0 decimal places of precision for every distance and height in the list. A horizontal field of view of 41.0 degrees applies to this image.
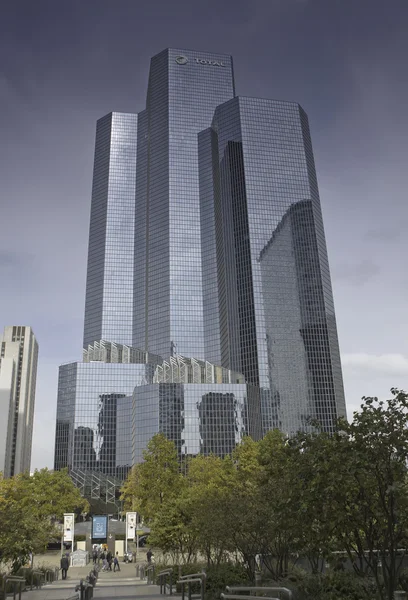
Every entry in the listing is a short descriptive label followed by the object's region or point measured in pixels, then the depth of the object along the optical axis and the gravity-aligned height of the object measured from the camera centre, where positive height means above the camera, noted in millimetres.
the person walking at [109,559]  47631 -3116
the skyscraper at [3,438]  196250 +29094
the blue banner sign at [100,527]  53938 -522
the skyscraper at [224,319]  136250 +60167
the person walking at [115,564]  46734 -3490
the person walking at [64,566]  39812 -2970
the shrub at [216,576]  22509 -2515
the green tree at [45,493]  67562 +3733
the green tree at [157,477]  61906 +4577
